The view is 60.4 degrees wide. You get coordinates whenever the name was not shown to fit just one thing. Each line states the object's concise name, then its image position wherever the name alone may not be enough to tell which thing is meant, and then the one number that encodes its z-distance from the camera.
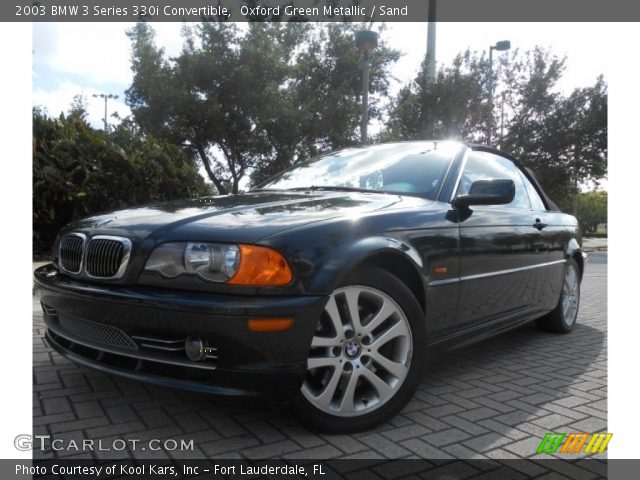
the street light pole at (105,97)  23.03
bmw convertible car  2.29
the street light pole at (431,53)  16.44
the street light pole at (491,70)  18.10
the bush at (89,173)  8.47
